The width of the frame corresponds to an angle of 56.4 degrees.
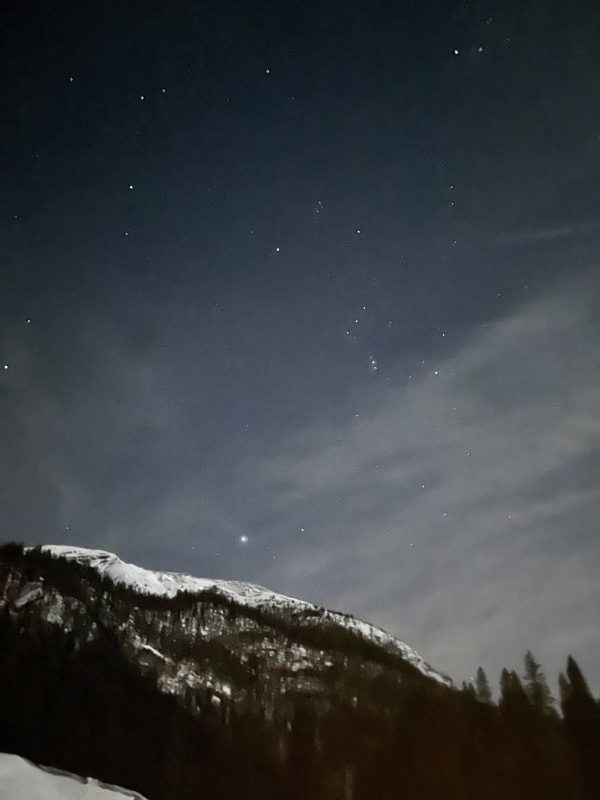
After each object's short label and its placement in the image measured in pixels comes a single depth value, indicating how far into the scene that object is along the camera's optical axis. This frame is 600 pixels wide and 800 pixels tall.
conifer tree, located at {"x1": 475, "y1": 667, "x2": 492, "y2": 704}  41.02
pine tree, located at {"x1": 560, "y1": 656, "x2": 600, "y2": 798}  35.50
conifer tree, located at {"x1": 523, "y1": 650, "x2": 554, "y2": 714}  38.62
